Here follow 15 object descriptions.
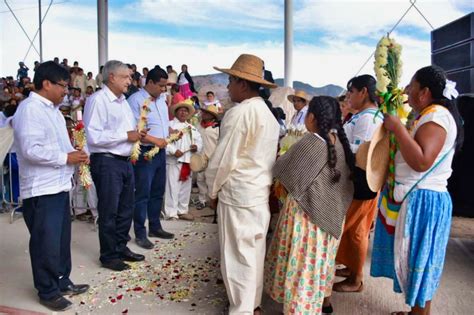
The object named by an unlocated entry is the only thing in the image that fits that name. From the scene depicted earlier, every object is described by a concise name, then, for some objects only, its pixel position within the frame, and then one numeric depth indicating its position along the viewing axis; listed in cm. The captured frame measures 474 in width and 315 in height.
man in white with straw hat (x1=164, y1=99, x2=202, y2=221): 670
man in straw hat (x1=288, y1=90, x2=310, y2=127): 782
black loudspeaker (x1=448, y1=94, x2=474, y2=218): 494
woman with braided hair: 307
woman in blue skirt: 279
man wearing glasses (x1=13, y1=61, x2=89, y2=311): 336
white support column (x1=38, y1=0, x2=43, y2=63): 1357
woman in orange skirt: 371
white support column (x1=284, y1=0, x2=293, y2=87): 1194
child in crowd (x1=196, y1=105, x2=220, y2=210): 695
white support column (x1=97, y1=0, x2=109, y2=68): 1466
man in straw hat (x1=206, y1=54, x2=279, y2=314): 318
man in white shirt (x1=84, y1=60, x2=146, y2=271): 414
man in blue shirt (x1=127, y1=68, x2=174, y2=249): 498
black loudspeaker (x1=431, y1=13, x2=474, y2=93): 588
